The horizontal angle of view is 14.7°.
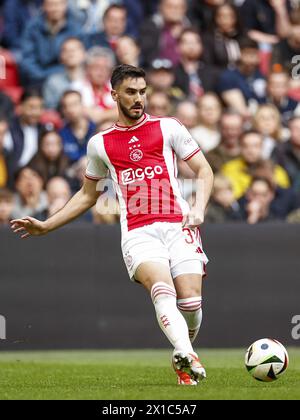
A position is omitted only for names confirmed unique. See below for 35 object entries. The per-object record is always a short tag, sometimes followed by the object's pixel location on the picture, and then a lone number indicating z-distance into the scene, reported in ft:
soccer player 31.37
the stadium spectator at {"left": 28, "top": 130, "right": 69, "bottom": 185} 52.90
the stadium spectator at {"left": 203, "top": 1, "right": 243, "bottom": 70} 60.18
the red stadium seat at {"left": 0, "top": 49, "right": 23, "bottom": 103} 57.82
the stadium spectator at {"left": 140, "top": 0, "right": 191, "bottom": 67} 59.62
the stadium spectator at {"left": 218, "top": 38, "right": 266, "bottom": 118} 58.13
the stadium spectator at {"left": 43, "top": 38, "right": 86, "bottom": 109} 57.26
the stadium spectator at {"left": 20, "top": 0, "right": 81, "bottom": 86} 58.49
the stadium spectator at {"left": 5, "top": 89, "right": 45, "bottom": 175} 53.83
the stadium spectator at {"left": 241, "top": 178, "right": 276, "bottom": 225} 52.19
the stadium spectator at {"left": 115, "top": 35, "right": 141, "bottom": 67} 57.77
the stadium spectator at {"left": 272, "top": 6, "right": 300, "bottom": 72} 60.44
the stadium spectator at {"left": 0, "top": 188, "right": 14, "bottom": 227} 50.34
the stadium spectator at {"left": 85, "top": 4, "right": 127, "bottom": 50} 58.92
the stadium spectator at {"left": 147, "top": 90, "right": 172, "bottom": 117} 54.54
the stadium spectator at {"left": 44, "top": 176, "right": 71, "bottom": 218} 50.98
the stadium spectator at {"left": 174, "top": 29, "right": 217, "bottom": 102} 58.54
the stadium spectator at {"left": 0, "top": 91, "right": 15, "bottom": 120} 55.57
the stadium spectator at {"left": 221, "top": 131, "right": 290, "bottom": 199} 53.31
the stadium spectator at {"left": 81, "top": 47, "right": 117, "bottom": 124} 56.49
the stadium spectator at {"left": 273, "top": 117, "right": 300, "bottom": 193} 54.60
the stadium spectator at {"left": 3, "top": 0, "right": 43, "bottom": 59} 59.67
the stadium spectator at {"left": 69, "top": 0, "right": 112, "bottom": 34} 60.03
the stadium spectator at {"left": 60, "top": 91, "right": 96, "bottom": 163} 54.65
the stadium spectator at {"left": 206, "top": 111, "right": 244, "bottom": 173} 53.57
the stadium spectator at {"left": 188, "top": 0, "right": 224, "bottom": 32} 61.11
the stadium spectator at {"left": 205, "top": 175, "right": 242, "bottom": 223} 51.75
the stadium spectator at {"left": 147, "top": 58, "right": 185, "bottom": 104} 56.90
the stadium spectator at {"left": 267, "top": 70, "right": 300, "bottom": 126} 58.39
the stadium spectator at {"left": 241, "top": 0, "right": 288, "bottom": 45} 61.98
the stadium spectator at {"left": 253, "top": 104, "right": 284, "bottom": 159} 55.72
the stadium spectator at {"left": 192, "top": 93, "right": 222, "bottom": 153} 55.31
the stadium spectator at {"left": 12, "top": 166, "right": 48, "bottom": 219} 51.47
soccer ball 30.89
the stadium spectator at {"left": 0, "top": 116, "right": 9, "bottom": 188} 52.85
